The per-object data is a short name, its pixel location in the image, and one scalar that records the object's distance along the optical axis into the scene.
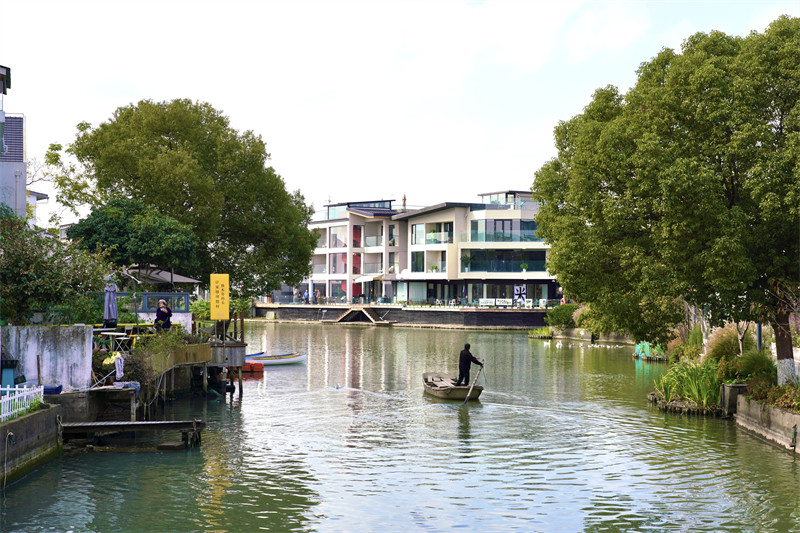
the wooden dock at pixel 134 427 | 22.08
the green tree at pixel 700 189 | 23.67
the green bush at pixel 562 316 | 68.56
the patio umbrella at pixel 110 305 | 27.34
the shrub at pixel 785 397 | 22.26
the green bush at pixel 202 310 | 73.05
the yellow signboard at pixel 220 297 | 35.25
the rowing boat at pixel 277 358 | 46.47
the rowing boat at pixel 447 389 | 31.11
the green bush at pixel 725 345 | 30.36
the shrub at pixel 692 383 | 27.98
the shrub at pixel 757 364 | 26.52
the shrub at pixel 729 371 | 28.03
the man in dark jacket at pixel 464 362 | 31.62
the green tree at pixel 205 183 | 44.94
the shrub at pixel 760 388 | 24.34
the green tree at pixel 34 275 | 23.88
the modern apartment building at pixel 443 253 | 87.75
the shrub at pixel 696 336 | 38.62
